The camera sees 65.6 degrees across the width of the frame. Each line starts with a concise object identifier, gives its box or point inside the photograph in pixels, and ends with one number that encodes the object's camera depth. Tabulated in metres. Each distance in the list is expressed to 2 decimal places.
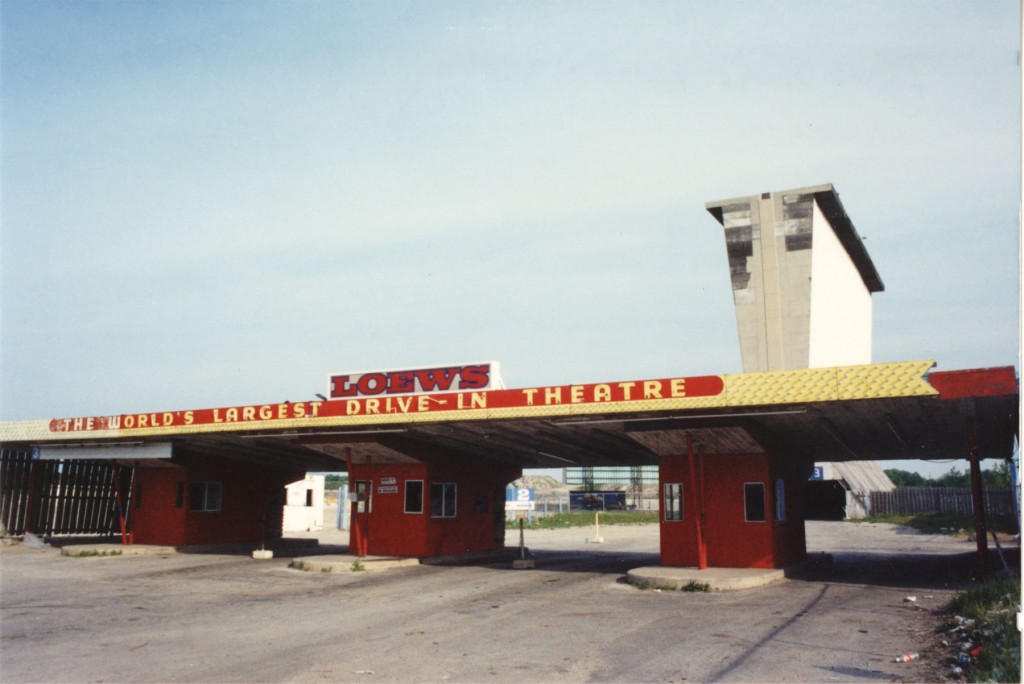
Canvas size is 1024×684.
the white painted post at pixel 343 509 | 53.42
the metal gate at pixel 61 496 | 34.16
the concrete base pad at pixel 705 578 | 18.55
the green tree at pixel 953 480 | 110.38
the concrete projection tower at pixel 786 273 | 44.22
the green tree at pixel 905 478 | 139.20
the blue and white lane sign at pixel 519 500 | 43.97
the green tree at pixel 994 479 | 50.99
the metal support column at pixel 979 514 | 18.00
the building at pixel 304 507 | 50.47
